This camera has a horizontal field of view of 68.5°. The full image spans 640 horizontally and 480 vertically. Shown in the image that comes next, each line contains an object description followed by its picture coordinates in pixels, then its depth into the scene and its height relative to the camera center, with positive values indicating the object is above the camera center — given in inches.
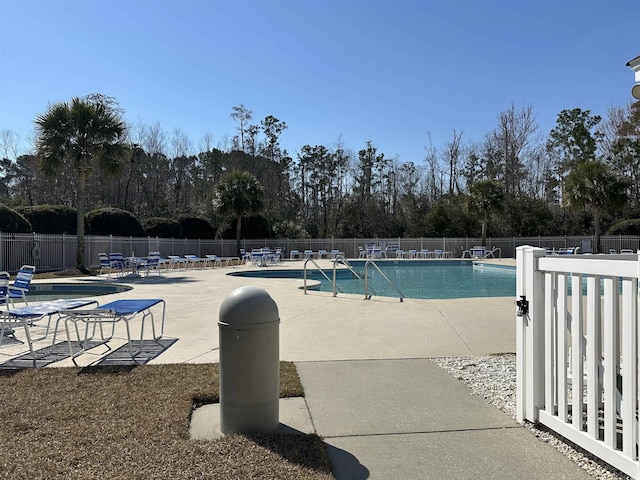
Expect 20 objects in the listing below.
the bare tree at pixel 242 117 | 1758.1 +457.2
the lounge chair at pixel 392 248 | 1259.8 -27.6
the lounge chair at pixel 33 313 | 213.8 -34.4
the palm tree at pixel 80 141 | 703.7 +149.8
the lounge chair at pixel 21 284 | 305.9 -29.6
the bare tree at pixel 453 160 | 1688.0 +281.8
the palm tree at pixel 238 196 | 1152.2 +103.7
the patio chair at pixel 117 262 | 698.0 -34.7
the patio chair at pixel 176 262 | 856.4 -44.6
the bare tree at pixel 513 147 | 1579.7 +306.5
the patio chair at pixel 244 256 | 1079.1 -41.9
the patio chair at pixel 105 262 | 687.1 -34.1
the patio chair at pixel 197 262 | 896.7 -47.7
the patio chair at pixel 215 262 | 951.0 -48.6
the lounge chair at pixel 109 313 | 204.1 -32.8
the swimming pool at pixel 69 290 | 509.0 -59.2
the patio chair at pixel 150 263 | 703.1 -37.4
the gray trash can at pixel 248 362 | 118.3 -31.3
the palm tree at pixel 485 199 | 1210.0 +101.2
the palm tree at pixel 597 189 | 1043.3 +106.8
